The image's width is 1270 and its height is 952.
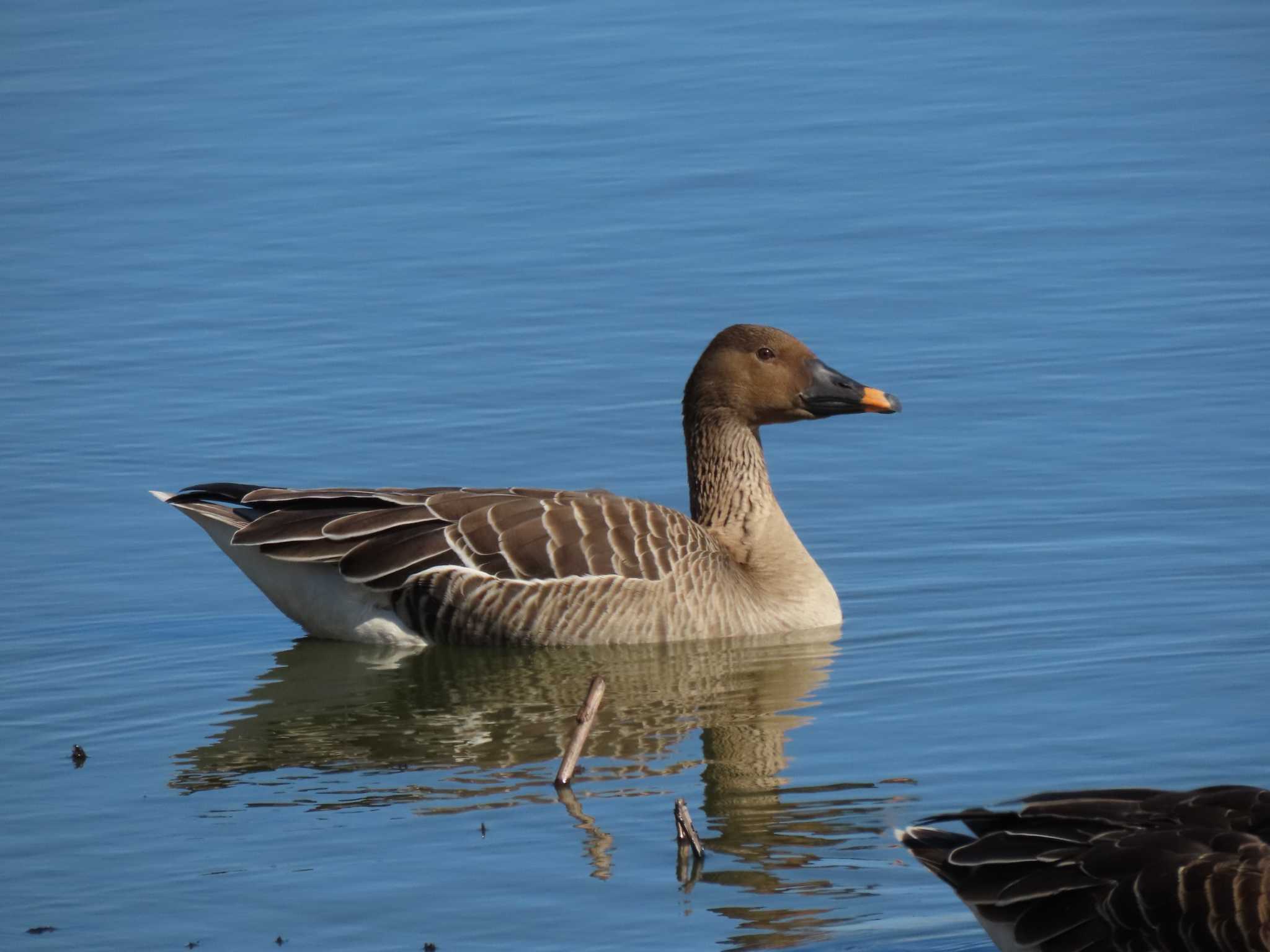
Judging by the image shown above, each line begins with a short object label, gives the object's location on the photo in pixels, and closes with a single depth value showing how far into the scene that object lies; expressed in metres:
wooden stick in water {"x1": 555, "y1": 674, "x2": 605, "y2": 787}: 18.02
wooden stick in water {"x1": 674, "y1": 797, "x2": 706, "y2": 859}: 16.97
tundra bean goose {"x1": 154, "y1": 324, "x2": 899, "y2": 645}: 25.03
